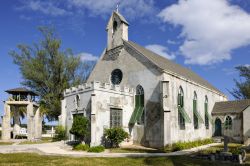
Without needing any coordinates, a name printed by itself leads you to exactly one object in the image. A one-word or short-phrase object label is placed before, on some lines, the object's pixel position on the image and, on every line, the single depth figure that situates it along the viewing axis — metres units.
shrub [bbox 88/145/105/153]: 18.74
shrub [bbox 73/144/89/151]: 19.74
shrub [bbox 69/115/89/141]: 20.39
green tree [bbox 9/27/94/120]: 32.98
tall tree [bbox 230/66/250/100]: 48.90
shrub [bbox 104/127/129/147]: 20.92
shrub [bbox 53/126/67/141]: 24.65
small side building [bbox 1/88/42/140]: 29.59
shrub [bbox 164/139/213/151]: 20.93
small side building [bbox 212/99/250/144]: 27.72
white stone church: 21.45
